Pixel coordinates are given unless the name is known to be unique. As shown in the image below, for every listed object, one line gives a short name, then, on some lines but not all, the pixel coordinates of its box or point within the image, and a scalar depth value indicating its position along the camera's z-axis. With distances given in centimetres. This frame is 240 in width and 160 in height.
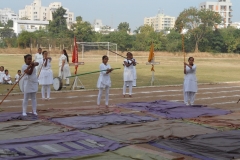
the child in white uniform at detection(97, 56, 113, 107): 1130
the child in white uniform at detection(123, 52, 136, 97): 1366
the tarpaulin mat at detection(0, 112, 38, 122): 888
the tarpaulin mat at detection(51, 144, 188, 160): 582
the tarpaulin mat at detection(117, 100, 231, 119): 997
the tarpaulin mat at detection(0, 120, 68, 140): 731
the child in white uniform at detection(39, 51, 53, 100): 1261
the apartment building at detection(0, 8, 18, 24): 18876
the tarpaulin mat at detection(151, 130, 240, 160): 611
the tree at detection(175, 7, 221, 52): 6216
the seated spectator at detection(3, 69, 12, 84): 1738
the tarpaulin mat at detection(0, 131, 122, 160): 589
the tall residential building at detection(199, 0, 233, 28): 14375
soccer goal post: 3930
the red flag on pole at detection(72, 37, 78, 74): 1557
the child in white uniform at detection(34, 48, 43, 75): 1597
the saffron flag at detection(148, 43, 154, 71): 1809
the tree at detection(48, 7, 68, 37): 6975
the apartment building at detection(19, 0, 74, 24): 19362
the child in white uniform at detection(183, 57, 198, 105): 1173
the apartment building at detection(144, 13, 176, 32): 19588
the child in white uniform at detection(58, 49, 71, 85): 1555
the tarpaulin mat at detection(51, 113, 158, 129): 824
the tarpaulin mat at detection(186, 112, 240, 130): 848
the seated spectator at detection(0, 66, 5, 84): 1748
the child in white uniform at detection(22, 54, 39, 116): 945
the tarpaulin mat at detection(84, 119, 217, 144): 717
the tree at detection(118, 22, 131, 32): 9556
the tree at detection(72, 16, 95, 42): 5916
